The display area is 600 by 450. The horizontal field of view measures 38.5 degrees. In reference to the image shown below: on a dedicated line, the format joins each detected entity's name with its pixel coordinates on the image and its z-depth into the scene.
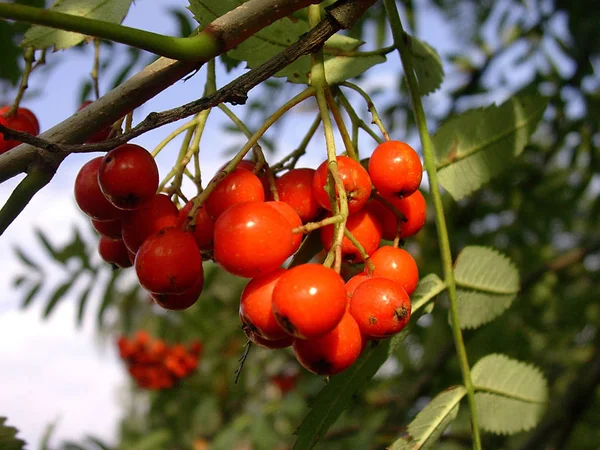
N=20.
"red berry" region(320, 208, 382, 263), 0.13
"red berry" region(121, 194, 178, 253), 0.13
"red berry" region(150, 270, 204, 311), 0.13
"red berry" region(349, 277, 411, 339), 0.12
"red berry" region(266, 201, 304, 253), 0.12
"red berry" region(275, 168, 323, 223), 0.13
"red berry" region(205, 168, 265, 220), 0.12
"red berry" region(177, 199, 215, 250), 0.13
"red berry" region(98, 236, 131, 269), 0.14
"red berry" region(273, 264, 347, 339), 0.11
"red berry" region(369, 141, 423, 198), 0.13
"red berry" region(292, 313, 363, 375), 0.12
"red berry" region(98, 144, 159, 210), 0.12
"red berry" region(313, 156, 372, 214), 0.12
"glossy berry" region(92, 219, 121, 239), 0.14
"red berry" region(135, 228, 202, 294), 0.12
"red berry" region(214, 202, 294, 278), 0.11
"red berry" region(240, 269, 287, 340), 0.12
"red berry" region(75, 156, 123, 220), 0.13
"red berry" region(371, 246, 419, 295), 0.13
